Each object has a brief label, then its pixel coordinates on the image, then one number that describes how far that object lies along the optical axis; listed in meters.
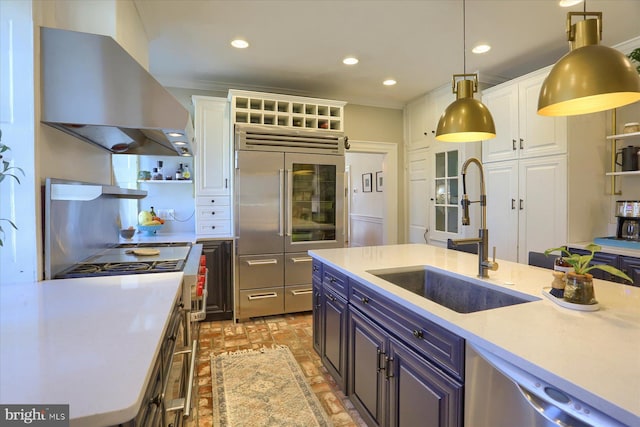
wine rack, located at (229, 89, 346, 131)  3.55
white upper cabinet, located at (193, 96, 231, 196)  3.54
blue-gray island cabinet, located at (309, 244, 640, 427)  0.77
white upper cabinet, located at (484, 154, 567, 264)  2.89
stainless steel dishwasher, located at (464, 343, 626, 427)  0.76
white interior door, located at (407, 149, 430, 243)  4.29
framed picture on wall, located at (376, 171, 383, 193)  5.01
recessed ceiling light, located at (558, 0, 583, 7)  2.27
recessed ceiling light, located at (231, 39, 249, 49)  2.89
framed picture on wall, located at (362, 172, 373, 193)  5.47
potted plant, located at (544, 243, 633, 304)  1.17
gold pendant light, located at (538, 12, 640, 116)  1.04
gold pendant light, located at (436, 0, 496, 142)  1.81
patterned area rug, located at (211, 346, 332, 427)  1.93
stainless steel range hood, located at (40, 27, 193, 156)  1.53
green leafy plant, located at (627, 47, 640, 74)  2.57
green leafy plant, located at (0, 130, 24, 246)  1.44
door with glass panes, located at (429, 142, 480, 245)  3.69
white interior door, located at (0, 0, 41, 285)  1.47
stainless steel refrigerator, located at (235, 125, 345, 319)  3.46
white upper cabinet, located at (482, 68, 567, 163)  2.91
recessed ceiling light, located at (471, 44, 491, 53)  2.97
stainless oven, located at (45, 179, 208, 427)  1.10
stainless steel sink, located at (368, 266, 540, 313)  1.53
